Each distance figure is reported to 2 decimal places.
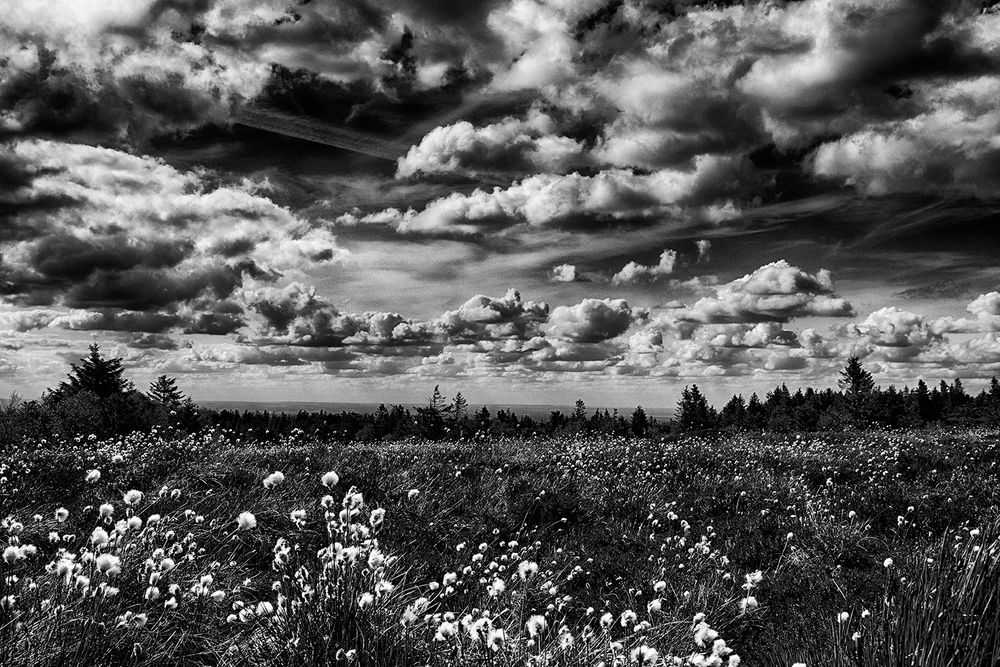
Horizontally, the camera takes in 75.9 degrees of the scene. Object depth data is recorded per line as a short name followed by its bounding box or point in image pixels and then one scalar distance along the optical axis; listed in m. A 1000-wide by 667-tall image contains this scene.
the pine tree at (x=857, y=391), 76.50
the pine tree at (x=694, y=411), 123.61
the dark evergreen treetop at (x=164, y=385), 78.68
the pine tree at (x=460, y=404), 56.92
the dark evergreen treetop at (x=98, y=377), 53.62
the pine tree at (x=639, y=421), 111.46
